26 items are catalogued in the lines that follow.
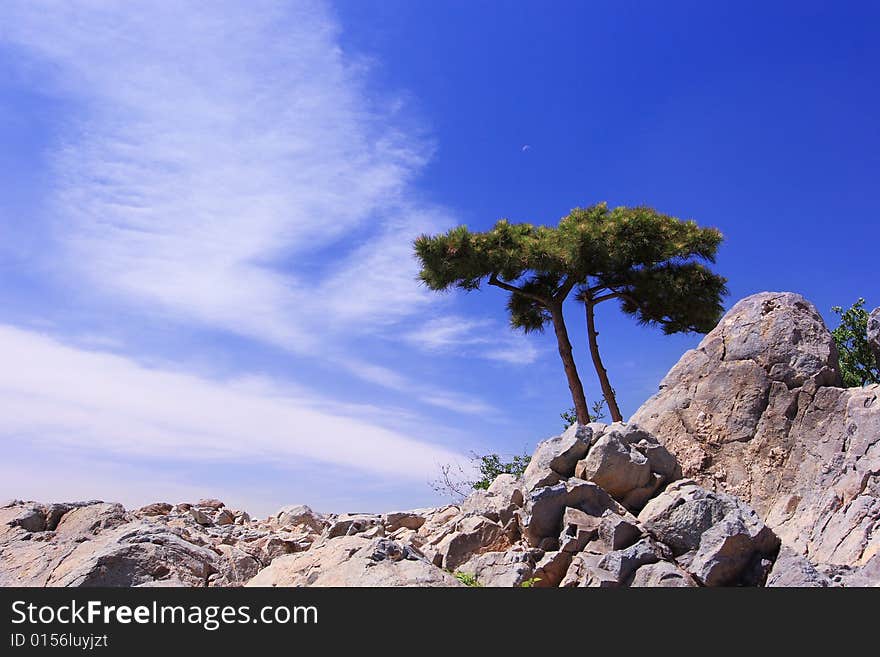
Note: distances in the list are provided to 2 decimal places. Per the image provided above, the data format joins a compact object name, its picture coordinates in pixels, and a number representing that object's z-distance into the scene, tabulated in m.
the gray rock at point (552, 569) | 7.34
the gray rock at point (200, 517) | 12.29
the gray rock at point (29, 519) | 10.71
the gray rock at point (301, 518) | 12.07
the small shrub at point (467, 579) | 7.36
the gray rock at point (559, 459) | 8.62
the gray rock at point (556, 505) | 7.98
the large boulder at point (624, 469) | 8.51
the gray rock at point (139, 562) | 7.23
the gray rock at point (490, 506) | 8.74
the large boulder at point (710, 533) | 7.07
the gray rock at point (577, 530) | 7.59
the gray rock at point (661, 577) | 6.76
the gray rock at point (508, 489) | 9.00
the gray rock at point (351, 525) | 9.58
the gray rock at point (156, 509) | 12.66
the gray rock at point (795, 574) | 6.53
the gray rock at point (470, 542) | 8.14
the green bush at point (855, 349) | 20.23
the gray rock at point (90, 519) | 10.45
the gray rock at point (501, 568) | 7.20
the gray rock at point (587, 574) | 6.84
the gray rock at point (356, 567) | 6.37
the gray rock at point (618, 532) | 7.48
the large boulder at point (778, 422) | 8.70
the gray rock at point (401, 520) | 10.88
